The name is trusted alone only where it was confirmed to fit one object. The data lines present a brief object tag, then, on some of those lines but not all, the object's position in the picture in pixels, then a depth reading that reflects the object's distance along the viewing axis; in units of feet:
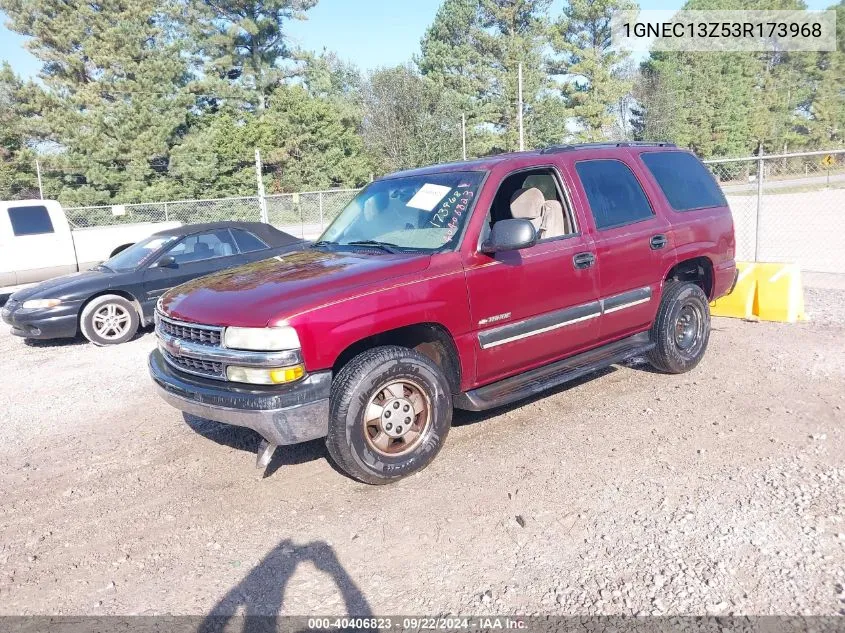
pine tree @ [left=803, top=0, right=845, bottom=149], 187.11
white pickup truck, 38.11
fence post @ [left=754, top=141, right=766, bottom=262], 29.60
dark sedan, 26.58
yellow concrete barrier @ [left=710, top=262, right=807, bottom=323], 23.93
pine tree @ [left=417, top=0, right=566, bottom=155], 152.66
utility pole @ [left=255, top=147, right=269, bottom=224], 63.27
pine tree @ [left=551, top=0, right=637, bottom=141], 149.28
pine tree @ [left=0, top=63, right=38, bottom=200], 110.32
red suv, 11.78
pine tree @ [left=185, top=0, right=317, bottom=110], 132.16
